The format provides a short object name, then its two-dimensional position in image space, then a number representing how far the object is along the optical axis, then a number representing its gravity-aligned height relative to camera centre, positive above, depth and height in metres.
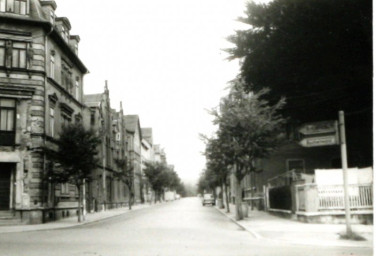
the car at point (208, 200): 64.19 -0.98
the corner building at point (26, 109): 27.33 +4.92
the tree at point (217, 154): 27.66 +2.12
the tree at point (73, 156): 27.39 +2.19
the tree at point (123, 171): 50.38 +2.36
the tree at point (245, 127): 26.19 +3.38
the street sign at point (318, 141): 10.74 +1.05
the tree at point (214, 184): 67.99 +1.11
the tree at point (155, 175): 80.75 +3.02
